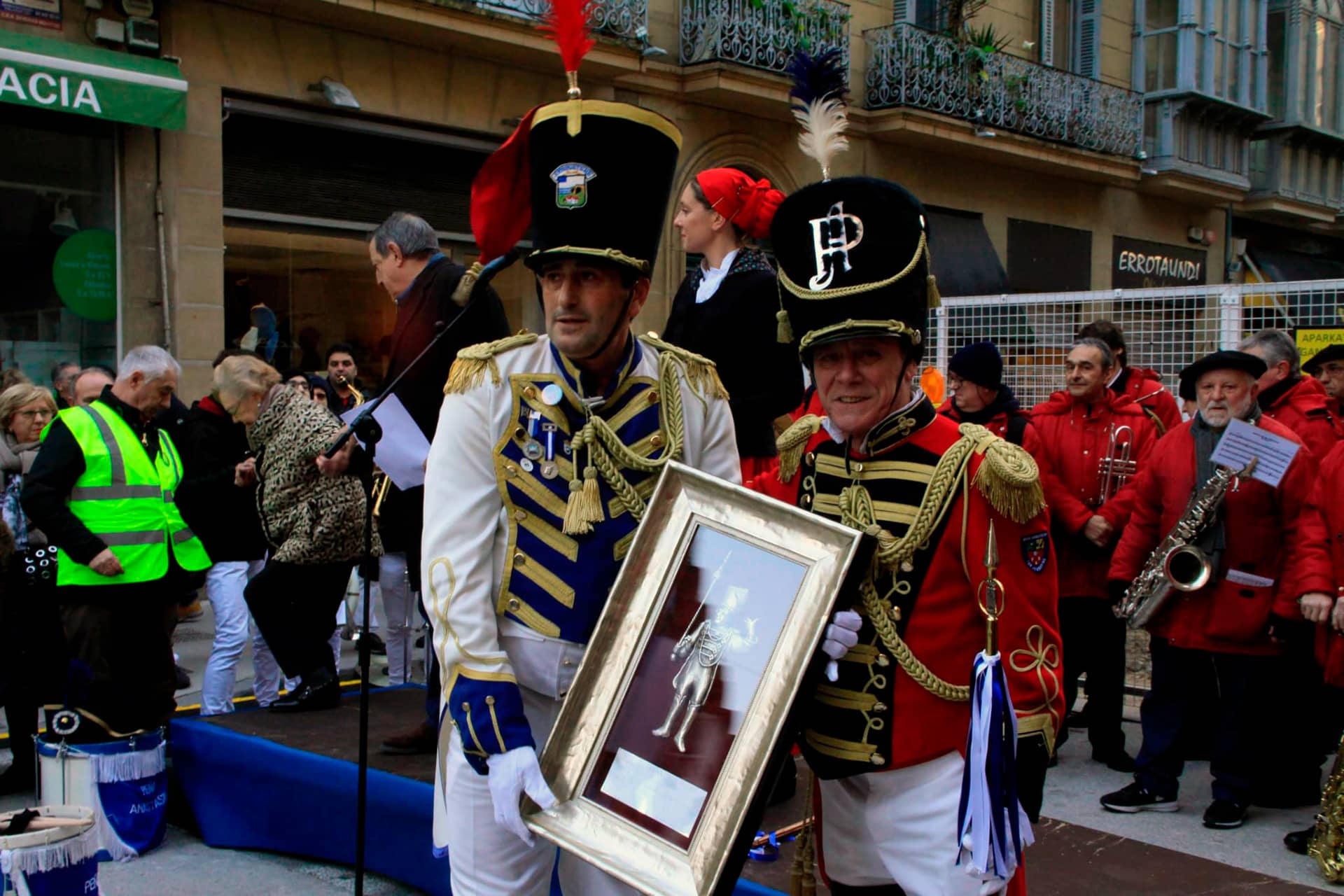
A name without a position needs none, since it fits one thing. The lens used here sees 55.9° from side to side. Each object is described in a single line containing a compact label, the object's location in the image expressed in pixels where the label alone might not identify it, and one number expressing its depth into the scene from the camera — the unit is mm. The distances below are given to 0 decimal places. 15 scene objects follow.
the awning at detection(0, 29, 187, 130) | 9641
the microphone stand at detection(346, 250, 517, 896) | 3682
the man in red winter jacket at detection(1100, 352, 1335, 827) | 5496
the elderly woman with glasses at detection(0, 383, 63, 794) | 5707
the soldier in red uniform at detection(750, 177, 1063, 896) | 2514
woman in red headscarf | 4367
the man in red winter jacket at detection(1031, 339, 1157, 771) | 6418
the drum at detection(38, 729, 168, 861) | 4969
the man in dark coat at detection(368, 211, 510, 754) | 4484
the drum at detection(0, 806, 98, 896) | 3764
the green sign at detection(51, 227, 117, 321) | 10602
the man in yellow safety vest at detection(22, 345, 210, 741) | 5441
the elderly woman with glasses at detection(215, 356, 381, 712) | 6016
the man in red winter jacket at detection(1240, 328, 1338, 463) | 6062
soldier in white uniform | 2662
